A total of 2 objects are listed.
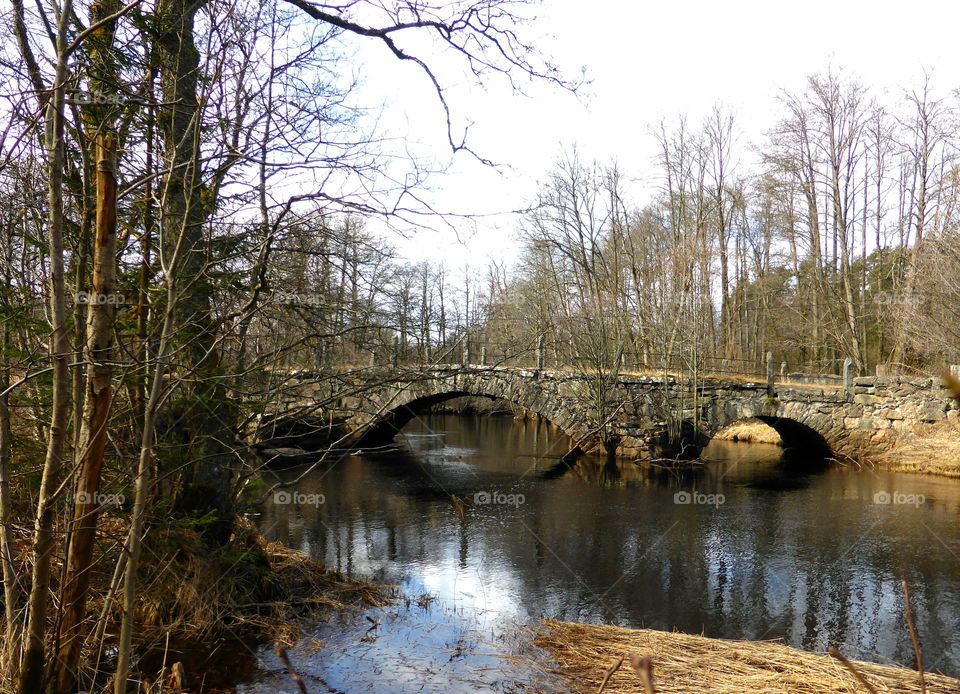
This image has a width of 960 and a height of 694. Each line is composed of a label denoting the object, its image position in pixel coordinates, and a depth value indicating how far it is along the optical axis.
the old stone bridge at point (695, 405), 15.82
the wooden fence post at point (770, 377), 16.45
